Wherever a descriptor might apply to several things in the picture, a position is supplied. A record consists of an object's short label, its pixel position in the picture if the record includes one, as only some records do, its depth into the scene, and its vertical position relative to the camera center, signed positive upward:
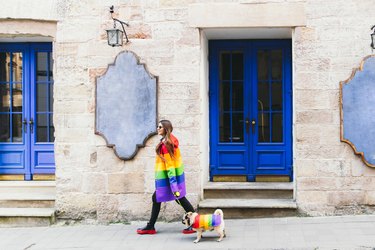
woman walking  7.32 -0.70
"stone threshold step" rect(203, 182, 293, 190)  8.81 -1.11
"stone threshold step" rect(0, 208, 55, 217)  8.38 -1.45
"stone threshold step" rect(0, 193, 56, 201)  8.70 -1.25
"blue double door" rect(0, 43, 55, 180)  9.66 +0.20
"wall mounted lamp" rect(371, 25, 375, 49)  7.97 +1.19
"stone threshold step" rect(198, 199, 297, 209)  8.26 -1.31
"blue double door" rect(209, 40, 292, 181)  9.40 +0.20
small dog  7.03 -1.34
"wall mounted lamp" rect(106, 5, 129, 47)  8.24 +1.30
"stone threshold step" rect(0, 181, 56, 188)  9.20 -1.10
